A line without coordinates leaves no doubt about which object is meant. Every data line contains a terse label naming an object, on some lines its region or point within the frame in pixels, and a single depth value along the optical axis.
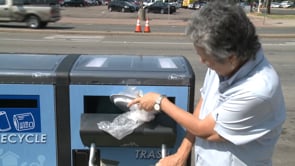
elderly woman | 1.77
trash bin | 2.25
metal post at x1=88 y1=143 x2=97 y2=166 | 2.26
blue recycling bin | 2.29
